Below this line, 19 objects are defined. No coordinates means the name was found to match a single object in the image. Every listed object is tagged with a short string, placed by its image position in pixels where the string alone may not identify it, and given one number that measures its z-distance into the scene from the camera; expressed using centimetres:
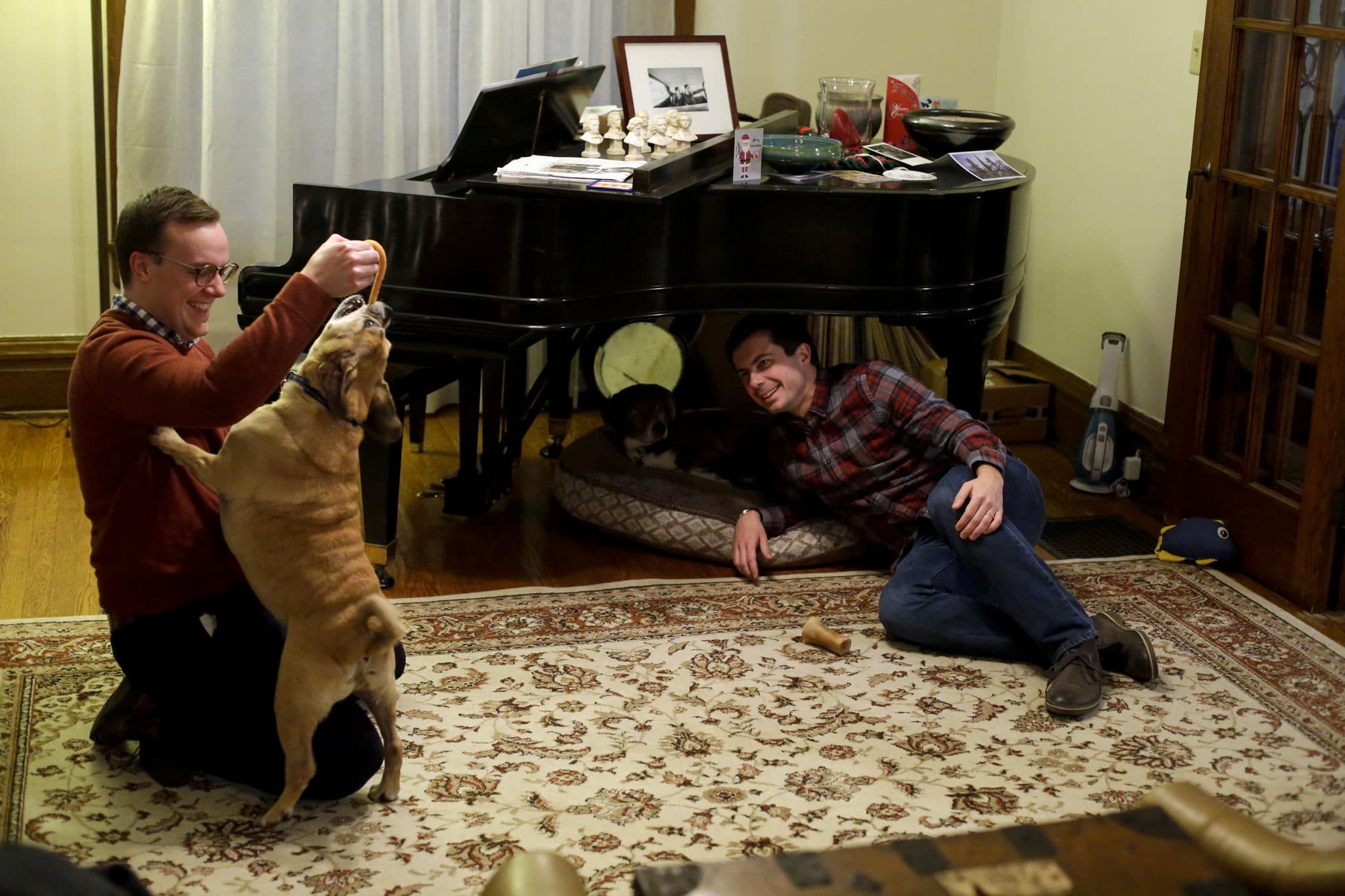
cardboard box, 434
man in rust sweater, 207
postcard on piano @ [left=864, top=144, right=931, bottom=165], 353
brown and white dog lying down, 355
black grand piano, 289
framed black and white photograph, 363
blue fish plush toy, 336
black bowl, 361
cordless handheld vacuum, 395
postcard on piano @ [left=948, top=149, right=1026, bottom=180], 339
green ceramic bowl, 329
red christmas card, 394
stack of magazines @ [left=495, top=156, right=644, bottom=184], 292
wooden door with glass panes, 311
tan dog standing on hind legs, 206
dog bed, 332
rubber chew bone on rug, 285
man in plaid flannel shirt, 276
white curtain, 402
